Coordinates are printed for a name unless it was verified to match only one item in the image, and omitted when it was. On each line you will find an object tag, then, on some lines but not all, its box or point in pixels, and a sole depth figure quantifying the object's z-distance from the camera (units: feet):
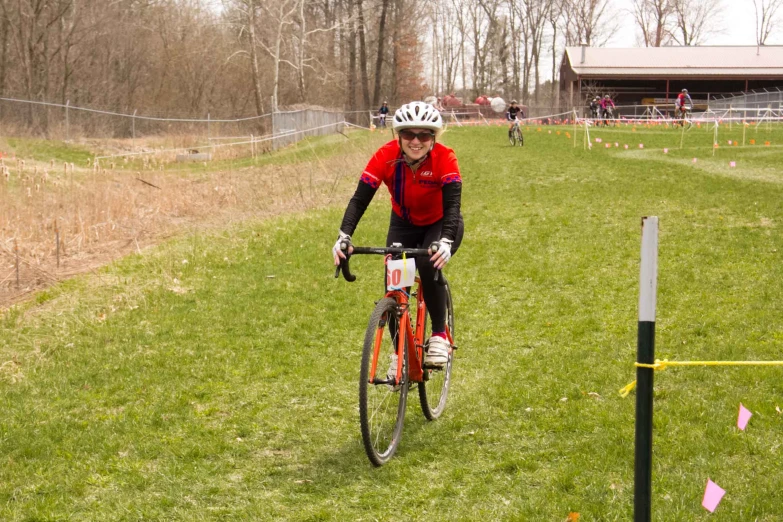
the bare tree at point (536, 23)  277.85
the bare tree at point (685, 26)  293.23
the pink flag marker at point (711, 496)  13.25
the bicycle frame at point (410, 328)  17.25
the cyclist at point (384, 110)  169.95
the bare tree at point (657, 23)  286.46
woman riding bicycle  17.74
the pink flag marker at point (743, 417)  14.56
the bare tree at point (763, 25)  290.97
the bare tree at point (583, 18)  278.87
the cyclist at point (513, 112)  119.18
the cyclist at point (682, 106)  138.62
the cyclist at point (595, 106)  167.63
